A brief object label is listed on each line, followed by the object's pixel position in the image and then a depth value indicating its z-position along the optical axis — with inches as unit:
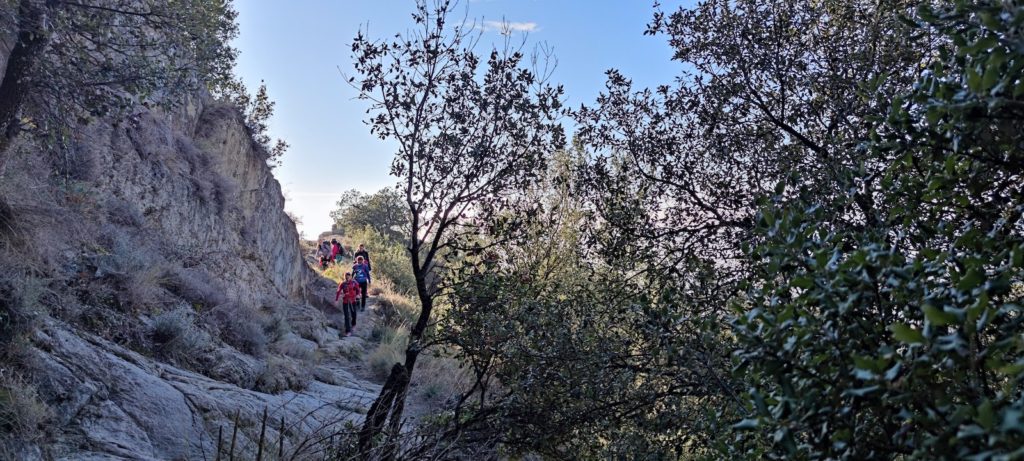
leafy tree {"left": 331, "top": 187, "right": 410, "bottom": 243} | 1721.2
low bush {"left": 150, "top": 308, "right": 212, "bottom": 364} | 339.6
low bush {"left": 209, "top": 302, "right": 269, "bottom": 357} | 444.5
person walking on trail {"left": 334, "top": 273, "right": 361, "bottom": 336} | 711.1
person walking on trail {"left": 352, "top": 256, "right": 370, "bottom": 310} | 728.3
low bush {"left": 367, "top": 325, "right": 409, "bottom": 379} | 574.6
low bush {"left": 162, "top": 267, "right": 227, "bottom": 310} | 448.5
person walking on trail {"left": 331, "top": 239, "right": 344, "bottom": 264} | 1157.7
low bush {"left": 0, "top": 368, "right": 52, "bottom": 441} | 192.4
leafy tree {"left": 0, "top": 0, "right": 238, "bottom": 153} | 289.7
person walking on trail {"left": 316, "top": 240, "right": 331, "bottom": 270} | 1250.7
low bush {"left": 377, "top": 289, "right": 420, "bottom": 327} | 873.7
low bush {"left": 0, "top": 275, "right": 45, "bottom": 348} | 229.3
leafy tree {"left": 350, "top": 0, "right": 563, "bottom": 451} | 267.1
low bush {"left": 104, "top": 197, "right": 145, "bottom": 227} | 493.3
